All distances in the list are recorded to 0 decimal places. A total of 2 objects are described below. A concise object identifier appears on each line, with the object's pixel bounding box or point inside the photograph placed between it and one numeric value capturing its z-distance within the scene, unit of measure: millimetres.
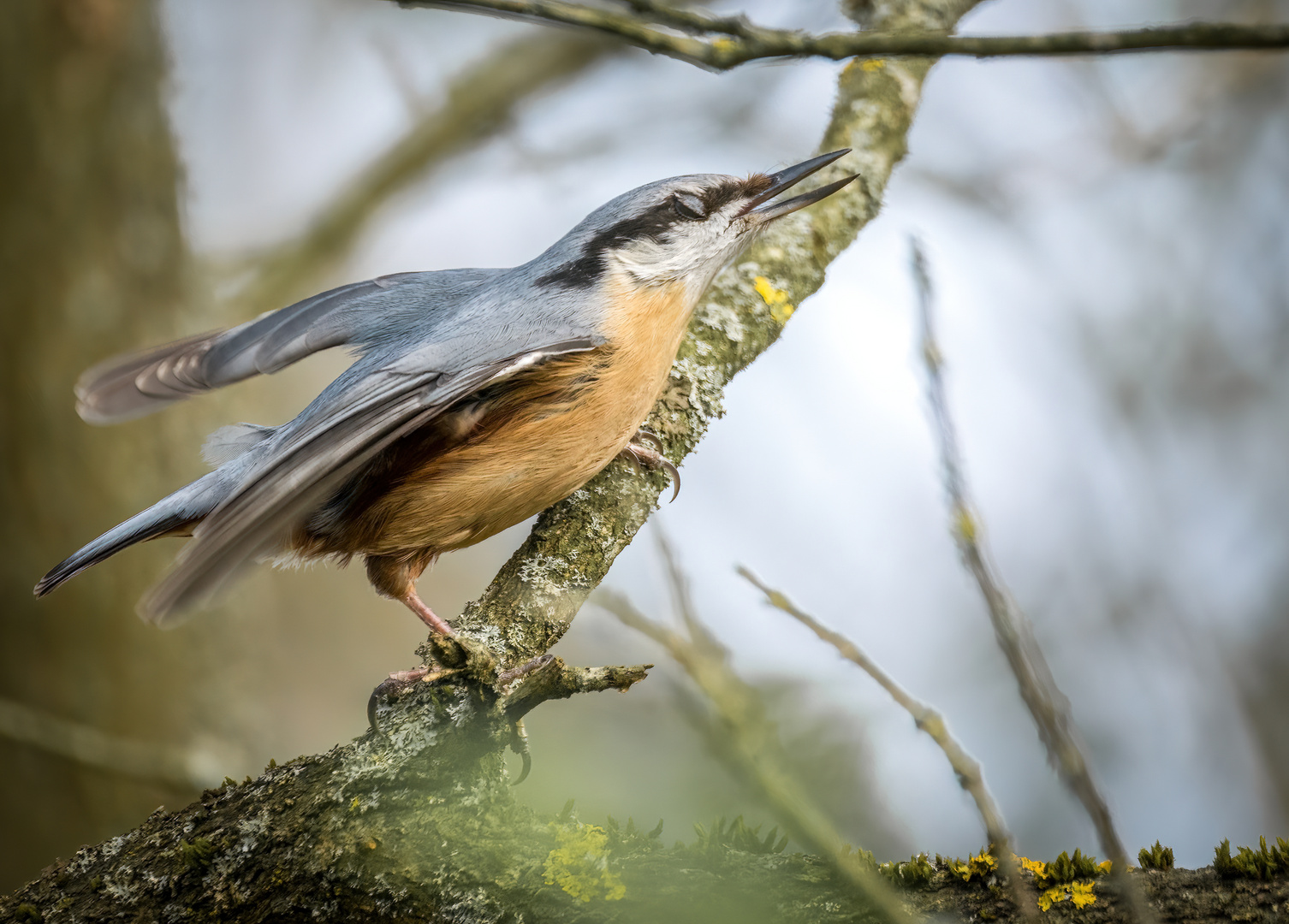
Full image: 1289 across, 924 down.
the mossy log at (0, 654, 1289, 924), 2533
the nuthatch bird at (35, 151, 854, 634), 2557
